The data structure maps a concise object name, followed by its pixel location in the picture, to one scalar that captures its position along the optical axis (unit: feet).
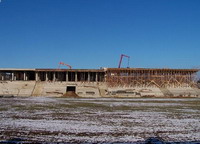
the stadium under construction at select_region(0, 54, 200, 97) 194.88
